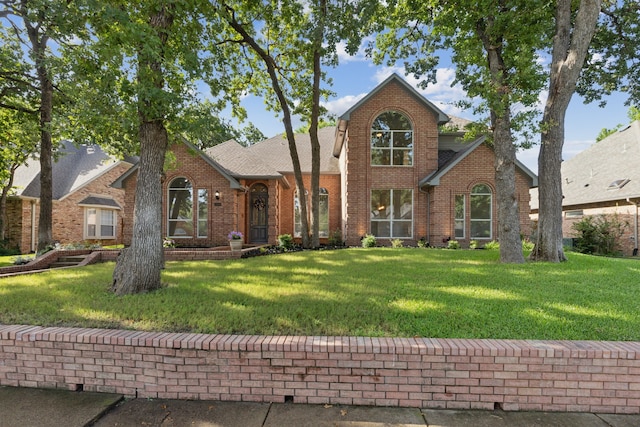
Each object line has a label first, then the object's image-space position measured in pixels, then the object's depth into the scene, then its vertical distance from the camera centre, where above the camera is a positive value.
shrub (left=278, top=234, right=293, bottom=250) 13.01 -0.89
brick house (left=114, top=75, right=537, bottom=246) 13.60 +1.67
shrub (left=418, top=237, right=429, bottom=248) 13.68 -0.99
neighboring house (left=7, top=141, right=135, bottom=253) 16.05 +1.10
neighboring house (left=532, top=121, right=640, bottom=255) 14.88 +2.10
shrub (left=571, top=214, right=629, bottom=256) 14.59 -0.71
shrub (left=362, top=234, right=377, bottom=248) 13.38 -0.91
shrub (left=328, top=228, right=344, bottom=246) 15.46 -0.90
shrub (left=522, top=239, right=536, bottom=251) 10.74 -0.87
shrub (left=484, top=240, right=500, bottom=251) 12.06 -0.99
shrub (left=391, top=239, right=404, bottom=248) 13.58 -0.98
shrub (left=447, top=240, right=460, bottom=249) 12.77 -0.96
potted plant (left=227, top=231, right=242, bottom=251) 12.36 -0.80
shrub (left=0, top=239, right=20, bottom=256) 15.05 -1.37
